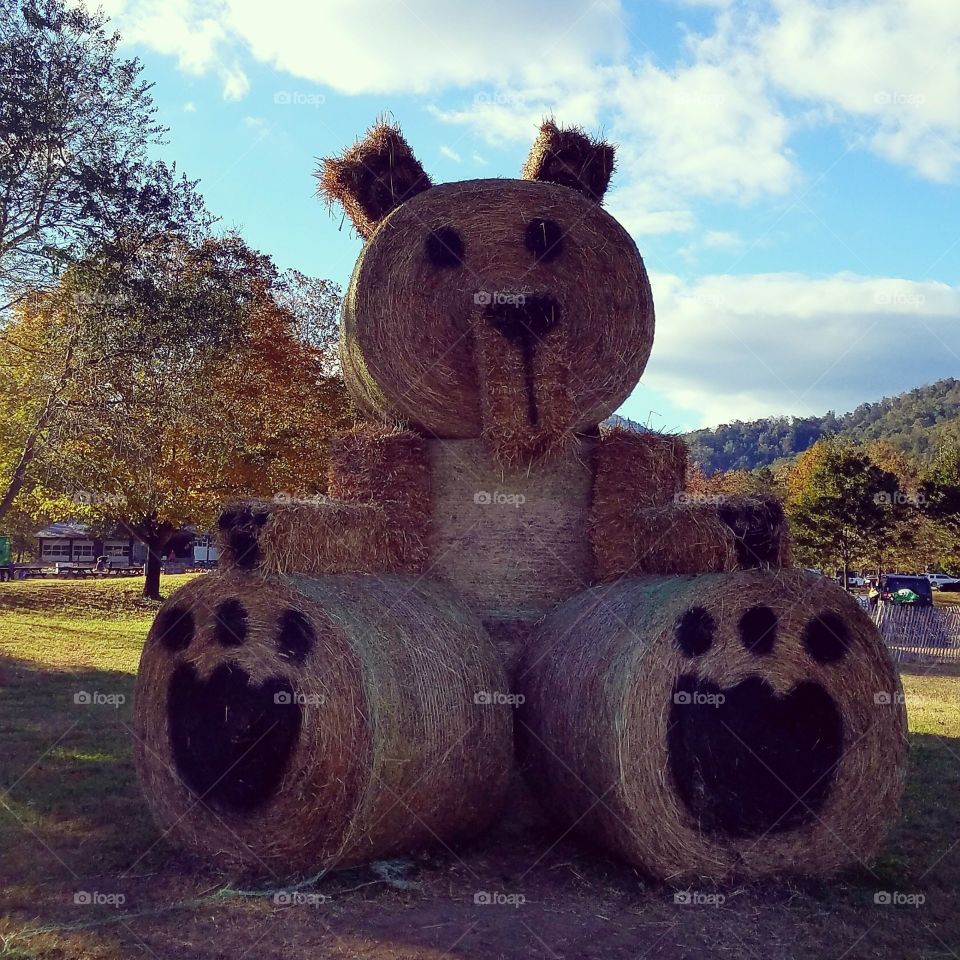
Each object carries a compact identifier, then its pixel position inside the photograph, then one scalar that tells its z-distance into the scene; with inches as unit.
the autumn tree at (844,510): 1556.3
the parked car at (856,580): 2298.5
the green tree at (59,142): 512.7
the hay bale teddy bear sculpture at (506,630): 216.1
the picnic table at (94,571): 1785.2
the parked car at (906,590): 1331.8
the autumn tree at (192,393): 572.7
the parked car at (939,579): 2198.6
